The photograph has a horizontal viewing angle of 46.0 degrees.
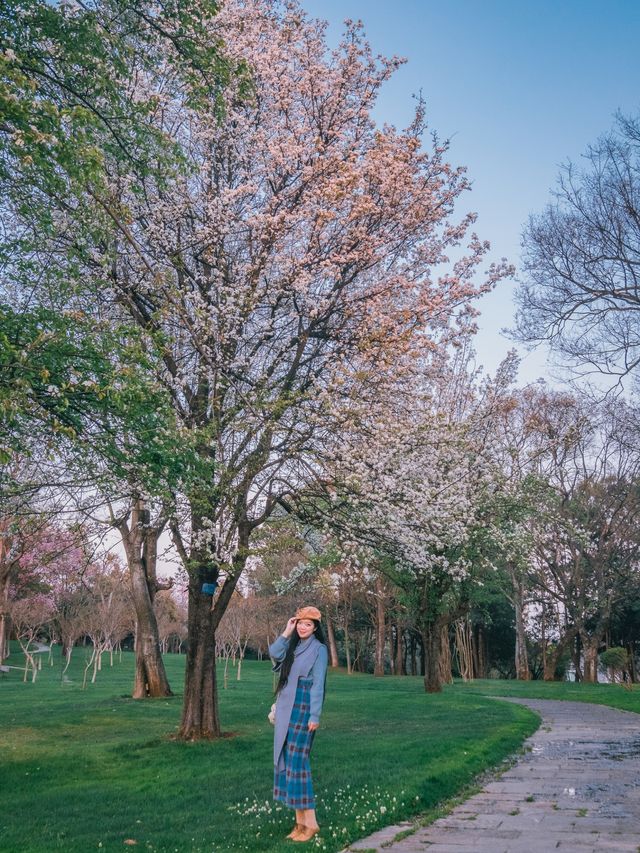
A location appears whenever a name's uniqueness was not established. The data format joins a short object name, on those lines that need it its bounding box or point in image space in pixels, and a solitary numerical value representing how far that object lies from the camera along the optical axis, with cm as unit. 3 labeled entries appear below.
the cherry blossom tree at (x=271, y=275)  1297
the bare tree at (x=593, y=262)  1498
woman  664
